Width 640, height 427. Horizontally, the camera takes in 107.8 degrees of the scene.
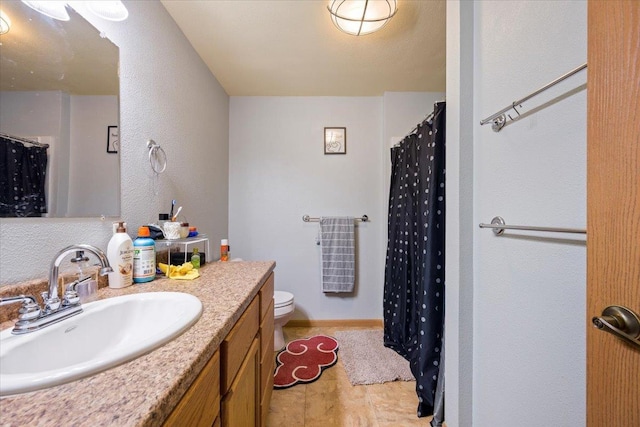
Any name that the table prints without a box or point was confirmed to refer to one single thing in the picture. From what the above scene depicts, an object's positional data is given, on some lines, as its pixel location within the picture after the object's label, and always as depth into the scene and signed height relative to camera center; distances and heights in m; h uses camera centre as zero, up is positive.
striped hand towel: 2.22 -0.37
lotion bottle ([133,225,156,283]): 0.94 -0.18
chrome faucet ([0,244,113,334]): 0.52 -0.23
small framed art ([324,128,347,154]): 2.32 +0.75
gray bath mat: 1.56 -1.09
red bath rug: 1.55 -1.09
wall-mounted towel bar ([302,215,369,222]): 2.31 -0.05
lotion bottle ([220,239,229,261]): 1.50 -0.25
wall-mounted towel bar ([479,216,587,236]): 0.57 -0.04
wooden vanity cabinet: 0.47 -0.47
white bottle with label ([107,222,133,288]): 0.86 -0.17
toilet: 1.75 -0.76
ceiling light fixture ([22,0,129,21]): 0.75 +0.78
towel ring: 1.20 +0.30
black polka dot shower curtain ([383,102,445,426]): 1.24 -0.27
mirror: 0.68 +0.37
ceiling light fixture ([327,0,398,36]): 1.24 +1.11
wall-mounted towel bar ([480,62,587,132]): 0.57 +0.35
